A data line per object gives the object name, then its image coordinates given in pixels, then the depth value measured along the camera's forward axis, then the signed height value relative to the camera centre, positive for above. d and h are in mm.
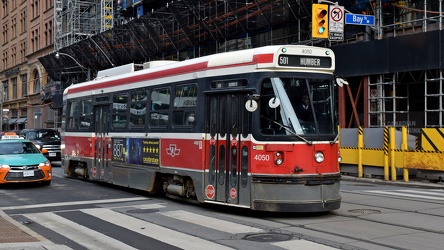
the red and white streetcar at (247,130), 9656 -35
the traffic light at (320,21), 19906 +4005
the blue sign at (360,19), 22000 +4498
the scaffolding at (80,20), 53719 +11286
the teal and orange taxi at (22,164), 15117 -980
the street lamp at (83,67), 49844 +6009
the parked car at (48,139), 25812 -459
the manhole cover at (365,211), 10891 -1718
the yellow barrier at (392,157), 18109 -1066
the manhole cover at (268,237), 8195 -1697
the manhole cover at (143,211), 10953 -1694
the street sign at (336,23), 21781 +4289
